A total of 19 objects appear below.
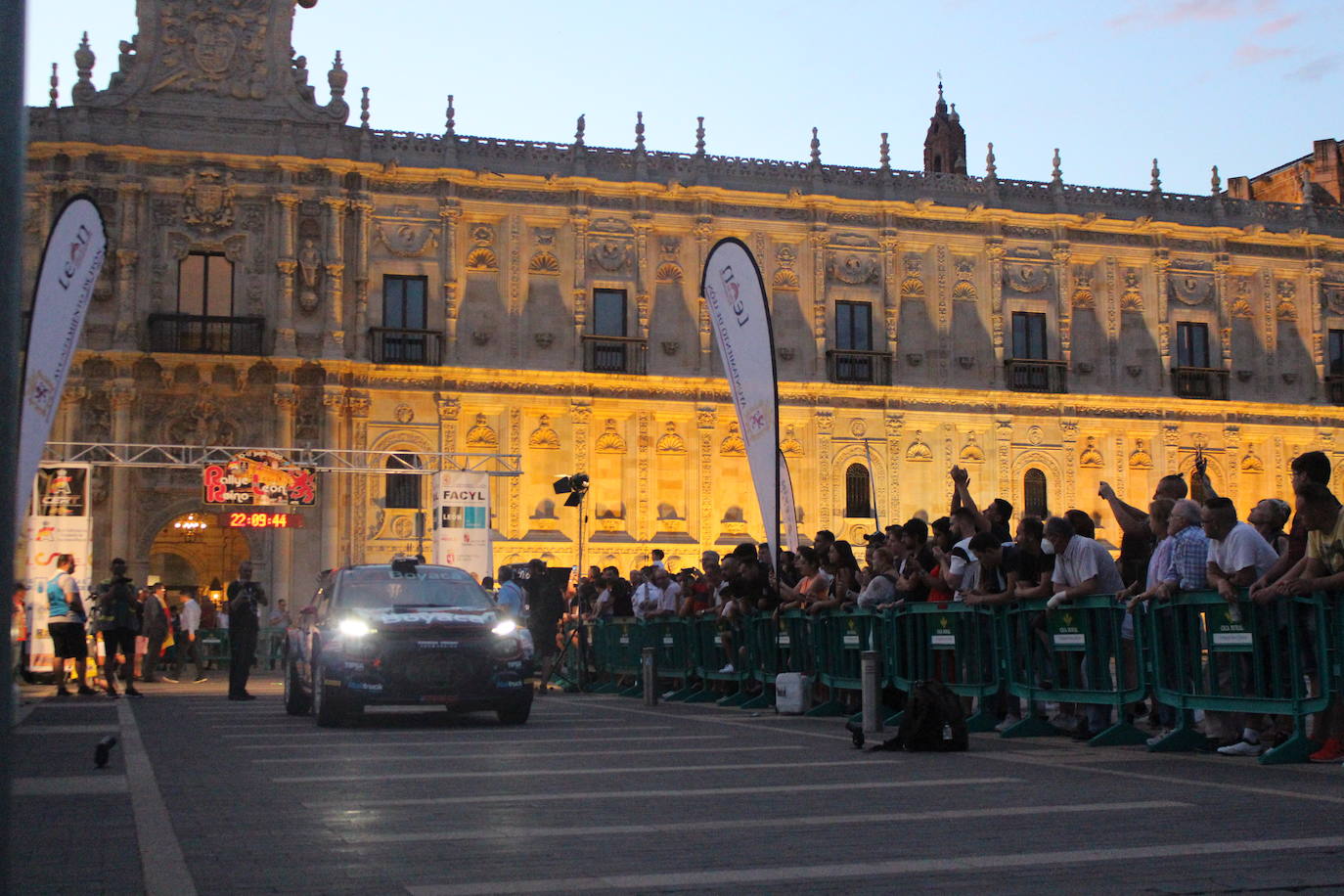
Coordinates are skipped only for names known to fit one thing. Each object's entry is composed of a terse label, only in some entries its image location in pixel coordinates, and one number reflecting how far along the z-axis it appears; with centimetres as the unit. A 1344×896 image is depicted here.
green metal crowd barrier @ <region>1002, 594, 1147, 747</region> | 1138
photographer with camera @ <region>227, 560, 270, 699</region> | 2058
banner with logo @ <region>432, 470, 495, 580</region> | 3072
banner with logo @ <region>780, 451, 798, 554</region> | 2105
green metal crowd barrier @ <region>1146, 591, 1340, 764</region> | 970
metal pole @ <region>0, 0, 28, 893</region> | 273
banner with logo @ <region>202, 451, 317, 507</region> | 3200
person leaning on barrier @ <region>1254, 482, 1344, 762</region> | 937
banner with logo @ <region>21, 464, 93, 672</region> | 2589
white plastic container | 1548
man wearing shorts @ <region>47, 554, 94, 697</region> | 2045
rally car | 1432
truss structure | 3472
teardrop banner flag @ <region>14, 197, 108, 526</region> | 1344
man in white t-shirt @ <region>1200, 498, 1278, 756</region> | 1041
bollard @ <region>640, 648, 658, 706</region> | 1847
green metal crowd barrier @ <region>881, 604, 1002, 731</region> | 1280
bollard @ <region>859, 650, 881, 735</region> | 1259
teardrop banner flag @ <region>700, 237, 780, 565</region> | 1571
